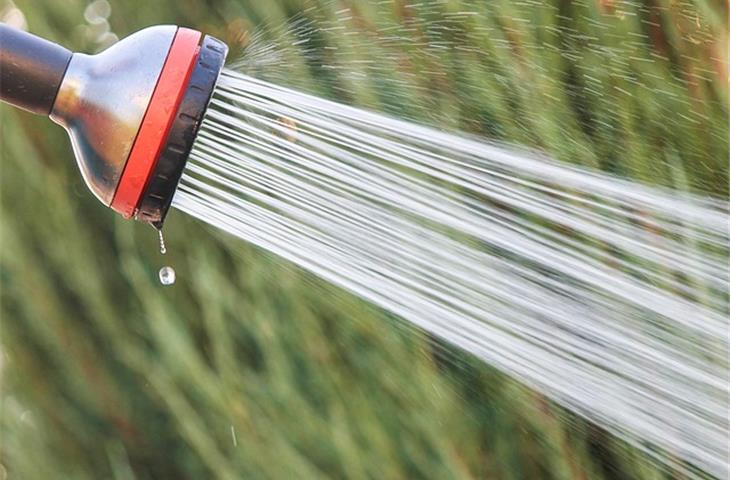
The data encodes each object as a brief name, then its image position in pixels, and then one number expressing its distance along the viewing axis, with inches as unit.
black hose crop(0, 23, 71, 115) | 45.4
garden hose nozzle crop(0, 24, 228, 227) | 45.3
